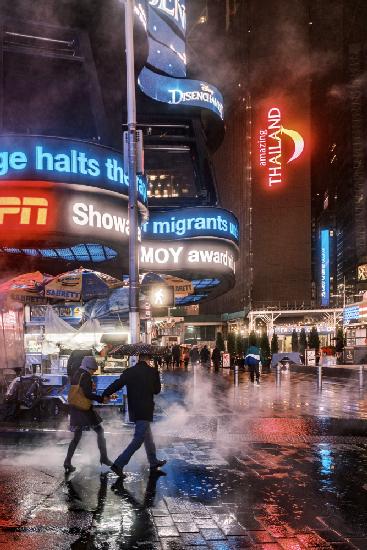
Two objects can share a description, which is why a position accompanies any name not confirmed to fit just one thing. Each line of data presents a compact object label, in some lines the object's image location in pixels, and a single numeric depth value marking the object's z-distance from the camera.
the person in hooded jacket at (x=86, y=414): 7.87
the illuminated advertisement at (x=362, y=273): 43.88
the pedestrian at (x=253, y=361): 24.71
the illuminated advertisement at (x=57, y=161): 15.44
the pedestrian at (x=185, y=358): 44.09
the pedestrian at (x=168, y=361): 46.35
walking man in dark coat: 7.66
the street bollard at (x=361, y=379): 20.30
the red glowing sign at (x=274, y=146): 67.96
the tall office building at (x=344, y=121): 80.25
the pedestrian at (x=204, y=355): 49.94
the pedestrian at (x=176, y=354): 43.56
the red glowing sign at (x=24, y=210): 15.43
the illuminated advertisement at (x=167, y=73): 30.17
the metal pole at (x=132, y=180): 11.96
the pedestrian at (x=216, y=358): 36.95
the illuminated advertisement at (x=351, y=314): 36.35
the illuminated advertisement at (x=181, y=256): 23.66
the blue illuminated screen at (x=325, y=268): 70.88
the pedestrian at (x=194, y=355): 43.54
